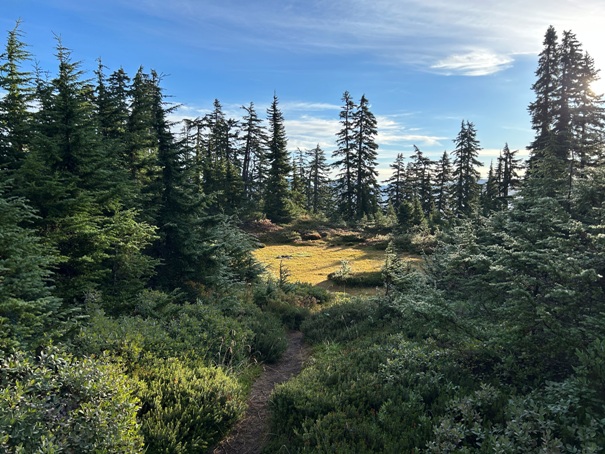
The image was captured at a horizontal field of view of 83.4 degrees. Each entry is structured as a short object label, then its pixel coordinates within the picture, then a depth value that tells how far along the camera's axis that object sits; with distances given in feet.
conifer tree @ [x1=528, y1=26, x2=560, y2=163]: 74.18
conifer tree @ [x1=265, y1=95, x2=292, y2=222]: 132.67
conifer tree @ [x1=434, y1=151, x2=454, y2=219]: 168.66
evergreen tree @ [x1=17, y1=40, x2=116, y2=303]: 25.62
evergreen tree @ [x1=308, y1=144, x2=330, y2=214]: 200.95
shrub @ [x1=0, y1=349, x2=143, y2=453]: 11.84
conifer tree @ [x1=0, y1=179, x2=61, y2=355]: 16.92
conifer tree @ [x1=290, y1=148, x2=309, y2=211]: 154.81
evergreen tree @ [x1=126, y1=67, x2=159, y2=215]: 40.29
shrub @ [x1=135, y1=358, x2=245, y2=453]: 16.40
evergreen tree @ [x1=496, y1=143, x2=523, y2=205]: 109.81
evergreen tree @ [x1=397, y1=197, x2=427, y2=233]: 123.34
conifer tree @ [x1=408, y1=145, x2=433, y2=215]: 178.19
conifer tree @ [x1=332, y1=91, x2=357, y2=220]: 148.87
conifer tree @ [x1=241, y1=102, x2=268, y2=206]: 150.20
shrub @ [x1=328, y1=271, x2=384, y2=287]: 66.54
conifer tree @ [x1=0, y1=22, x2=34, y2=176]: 29.84
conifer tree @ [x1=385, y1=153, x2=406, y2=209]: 188.24
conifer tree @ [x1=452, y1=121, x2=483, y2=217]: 142.92
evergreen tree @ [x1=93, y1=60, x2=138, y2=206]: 34.42
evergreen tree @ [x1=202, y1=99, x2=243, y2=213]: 129.08
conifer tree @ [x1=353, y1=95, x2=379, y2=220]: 147.33
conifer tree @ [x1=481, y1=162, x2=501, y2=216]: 82.76
